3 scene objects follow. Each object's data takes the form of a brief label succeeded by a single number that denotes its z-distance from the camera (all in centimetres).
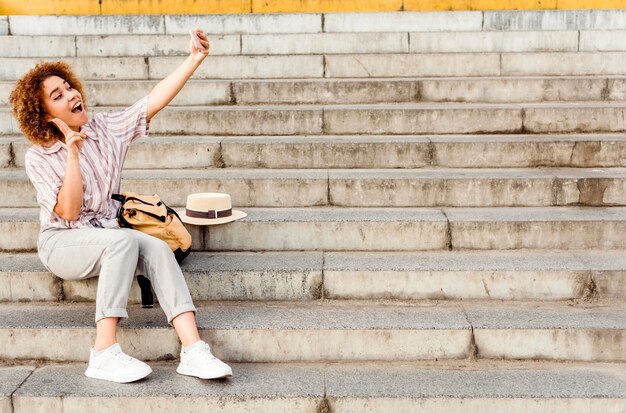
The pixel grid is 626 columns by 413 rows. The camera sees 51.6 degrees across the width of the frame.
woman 337
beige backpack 375
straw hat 431
